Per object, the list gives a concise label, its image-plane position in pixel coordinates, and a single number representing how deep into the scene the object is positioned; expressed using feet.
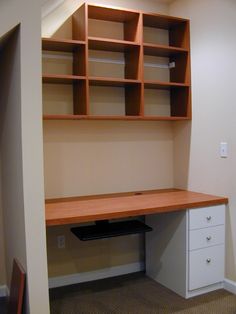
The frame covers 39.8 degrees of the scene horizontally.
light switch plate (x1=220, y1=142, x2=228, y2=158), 9.28
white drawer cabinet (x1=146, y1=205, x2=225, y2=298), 8.87
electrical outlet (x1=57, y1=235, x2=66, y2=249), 9.77
